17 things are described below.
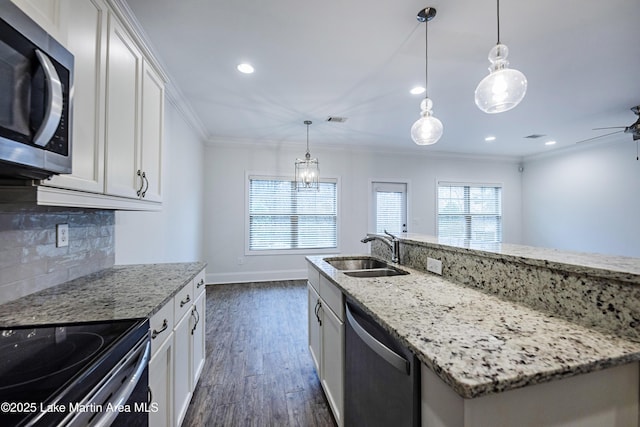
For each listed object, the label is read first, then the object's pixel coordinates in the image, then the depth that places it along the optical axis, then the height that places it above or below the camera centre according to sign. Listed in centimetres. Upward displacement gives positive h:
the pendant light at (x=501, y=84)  146 +76
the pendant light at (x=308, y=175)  403 +67
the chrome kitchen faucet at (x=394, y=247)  207 -23
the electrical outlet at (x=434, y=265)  164 -31
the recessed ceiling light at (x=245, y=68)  249 +144
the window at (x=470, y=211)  606 +17
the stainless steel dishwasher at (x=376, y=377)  82 -61
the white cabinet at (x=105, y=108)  104 +57
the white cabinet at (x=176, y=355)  116 -75
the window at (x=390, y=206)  566 +25
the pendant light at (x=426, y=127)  204 +71
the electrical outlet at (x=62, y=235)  142 -11
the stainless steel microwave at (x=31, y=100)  76 +37
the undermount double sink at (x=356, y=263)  221 -39
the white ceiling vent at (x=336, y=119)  384 +147
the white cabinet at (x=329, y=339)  148 -80
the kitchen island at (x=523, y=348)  64 -37
